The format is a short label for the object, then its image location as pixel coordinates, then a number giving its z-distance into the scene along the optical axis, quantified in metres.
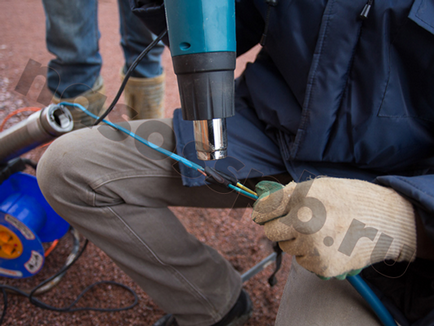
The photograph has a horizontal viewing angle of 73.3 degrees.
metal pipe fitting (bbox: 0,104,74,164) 0.84
